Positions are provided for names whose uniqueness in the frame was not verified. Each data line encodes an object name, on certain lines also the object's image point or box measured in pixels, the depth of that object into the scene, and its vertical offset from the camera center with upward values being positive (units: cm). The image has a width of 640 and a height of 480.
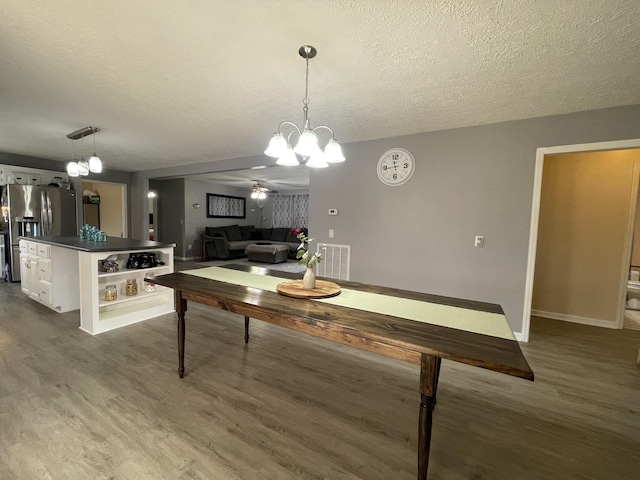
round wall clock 343 +73
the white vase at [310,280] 189 -40
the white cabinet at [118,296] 285 -93
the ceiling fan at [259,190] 787 +89
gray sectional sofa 766 -55
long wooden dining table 114 -49
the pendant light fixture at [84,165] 320 +60
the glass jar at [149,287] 343 -86
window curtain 985 +39
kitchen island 287 -76
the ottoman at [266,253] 754 -88
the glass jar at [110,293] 307 -85
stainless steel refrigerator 471 +3
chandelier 172 +47
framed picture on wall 826 +43
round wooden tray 175 -45
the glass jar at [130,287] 328 -84
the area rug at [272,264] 703 -118
